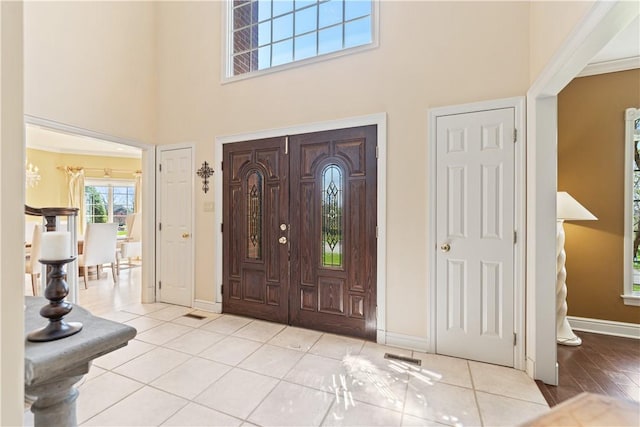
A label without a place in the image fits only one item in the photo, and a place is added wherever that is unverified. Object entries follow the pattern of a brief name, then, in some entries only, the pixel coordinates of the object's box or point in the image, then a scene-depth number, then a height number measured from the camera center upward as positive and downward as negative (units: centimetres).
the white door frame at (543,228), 206 -11
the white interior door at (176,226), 367 -19
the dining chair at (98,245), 461 -56
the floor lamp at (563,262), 254 -44
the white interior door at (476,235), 230 -18
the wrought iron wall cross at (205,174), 353 +48
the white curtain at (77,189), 686 +55
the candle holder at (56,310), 91 -33
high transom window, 296 +207
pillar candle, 103 -13
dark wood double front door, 279 -18
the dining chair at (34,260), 384 -67
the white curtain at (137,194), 744 +48
